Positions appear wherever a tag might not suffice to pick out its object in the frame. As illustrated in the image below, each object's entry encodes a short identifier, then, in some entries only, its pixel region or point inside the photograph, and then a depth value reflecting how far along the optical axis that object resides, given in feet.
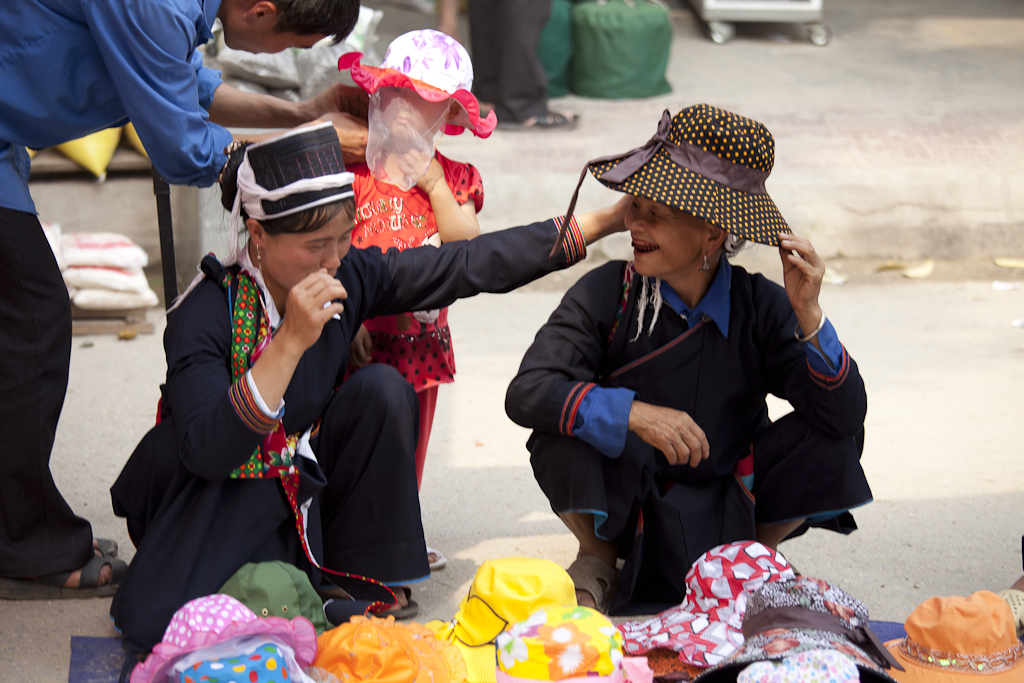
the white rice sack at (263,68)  34.12
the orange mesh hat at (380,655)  12.75
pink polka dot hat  12.60
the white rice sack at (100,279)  27.78
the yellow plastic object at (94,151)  29.60
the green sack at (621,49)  42.09
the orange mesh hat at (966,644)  12.74
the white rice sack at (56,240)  27.59
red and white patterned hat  13.76
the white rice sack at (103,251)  28.04
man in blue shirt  13.38
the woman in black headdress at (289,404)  13.14
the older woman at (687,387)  14.65
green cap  13.87
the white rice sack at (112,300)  28.09
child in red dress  15.85
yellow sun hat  14.15
